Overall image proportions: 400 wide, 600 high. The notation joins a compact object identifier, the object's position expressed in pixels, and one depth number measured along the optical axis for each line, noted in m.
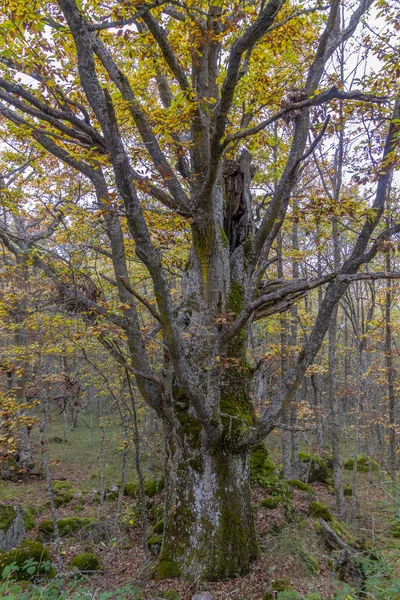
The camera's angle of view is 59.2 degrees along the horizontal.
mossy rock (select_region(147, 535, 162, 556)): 5.69
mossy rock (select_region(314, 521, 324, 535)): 5.72
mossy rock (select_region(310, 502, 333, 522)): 6.53
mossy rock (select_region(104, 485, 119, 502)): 9.55
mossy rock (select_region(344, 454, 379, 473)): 13.48
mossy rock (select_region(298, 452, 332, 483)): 10.88
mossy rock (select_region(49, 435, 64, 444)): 18.35
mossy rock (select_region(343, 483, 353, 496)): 10.15
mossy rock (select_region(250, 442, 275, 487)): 7.77
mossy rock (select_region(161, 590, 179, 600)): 3.89
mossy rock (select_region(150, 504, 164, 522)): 7.14
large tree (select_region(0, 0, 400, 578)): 3.77
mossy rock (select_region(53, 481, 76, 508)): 9.54
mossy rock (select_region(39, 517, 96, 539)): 7.25
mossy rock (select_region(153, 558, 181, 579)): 4.36
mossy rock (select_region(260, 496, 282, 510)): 7.10
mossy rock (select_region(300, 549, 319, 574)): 4.74
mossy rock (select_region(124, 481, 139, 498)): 9.18
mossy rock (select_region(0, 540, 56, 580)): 5.30
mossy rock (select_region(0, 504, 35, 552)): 6.93
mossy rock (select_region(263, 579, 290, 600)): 3.93
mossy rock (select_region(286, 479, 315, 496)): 8.79
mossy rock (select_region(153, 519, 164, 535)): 6.40
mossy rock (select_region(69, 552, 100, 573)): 5.55
